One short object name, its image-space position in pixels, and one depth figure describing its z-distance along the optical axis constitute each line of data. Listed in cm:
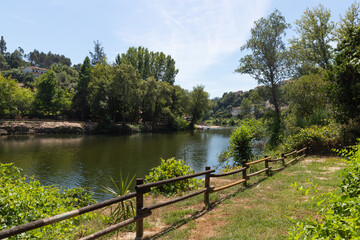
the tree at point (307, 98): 1641
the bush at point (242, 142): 1245
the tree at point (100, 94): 4297
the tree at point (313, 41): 1934
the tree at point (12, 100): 3928
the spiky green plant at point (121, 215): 536
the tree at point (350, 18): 1793
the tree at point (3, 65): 8756
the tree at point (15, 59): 9912
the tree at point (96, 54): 7025
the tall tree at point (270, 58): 1927
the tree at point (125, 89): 4209
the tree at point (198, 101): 6056
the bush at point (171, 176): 785
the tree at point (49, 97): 4334
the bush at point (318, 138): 1312
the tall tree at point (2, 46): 10556
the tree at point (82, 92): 4722
